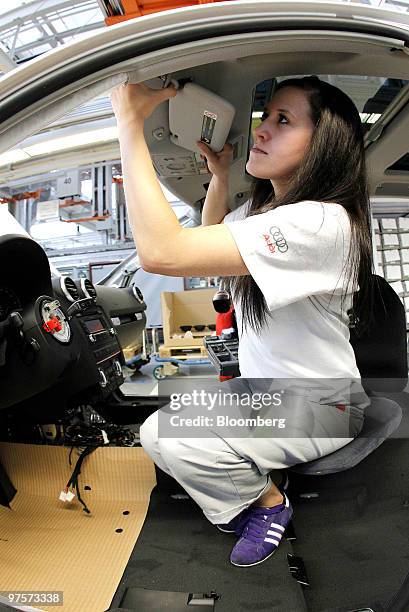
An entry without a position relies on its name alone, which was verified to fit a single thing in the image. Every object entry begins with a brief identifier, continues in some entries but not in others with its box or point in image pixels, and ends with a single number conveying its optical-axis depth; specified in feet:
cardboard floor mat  3.72
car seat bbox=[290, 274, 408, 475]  4.71
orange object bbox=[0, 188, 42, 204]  16.38
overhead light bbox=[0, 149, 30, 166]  7.11
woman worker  2.64
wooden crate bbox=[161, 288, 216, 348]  16.21
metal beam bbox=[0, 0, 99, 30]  11.23
